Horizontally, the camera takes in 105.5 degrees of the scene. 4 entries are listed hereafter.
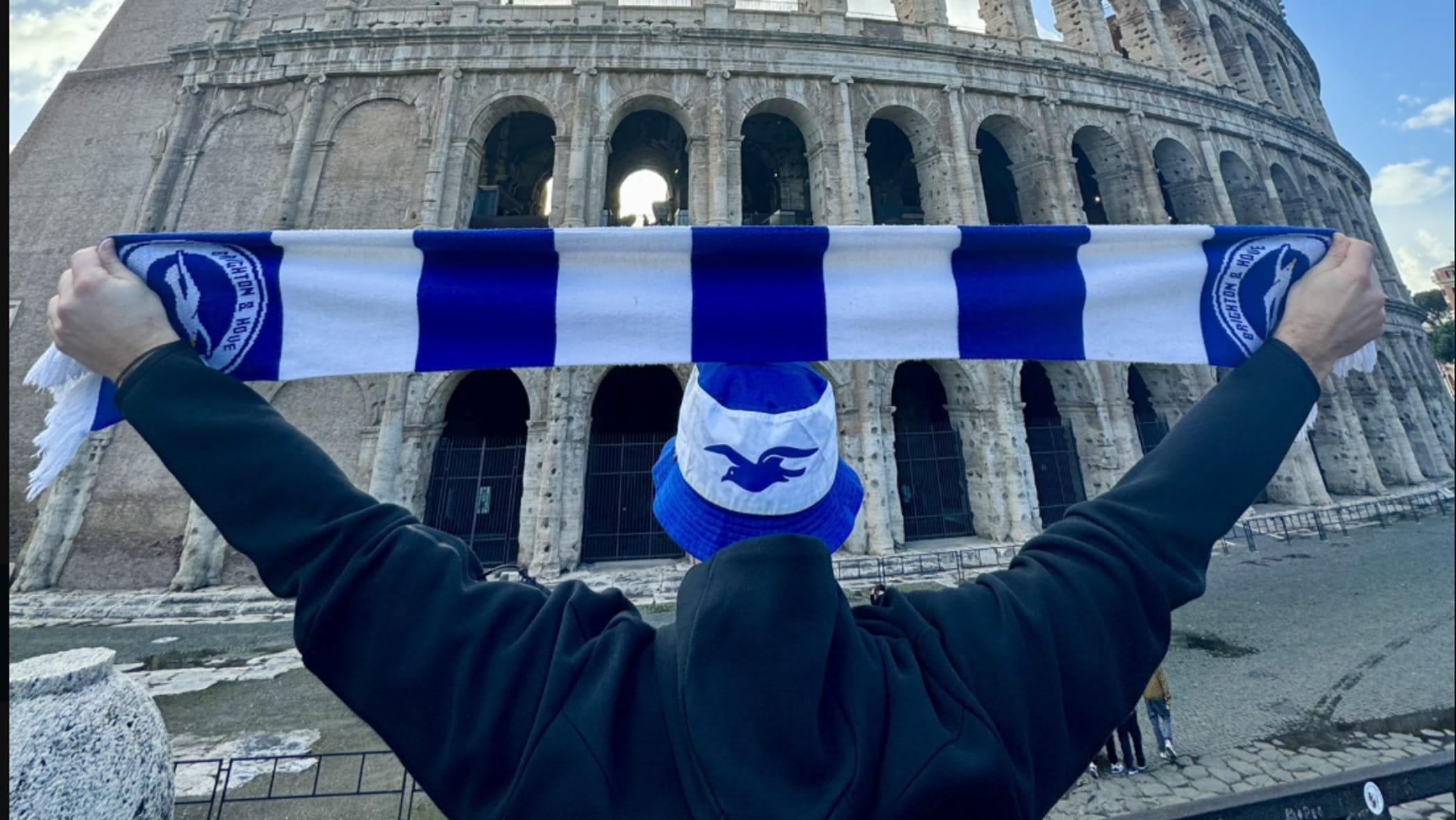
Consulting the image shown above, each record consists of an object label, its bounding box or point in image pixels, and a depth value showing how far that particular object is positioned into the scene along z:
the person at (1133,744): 4.52
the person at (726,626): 0.92
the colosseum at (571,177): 11.14
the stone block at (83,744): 2.83
